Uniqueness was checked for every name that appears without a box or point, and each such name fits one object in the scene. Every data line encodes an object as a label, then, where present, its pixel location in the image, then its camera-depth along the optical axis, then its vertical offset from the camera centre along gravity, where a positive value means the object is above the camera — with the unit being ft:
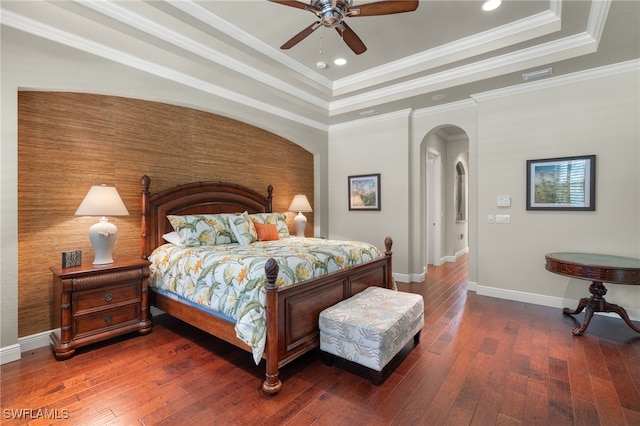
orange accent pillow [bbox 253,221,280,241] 12.70 -0.86
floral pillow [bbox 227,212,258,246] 11.95 -0.70
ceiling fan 7.12 +4.95
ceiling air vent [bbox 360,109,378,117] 16.16 +5.44
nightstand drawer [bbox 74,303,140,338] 8.49 -3.20
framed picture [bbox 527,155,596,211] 11.44 +1.11
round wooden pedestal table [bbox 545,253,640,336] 9.01 -1.93
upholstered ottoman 6.92 -2.90
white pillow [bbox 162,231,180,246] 11.17 -0.95
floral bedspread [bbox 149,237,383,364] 6.95 -1.63
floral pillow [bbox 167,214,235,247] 10.90 -0.66
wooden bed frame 6.82 -2.21
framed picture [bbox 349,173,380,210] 17.39 +1.16
